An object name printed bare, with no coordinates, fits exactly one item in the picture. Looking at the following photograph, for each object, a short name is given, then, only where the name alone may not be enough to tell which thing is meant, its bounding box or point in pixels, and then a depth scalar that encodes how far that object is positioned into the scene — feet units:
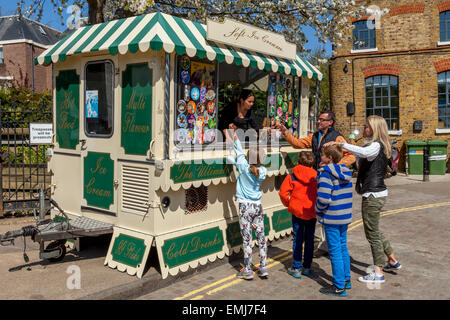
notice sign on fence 26.45
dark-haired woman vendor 22.59
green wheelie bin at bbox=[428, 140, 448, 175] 55.47
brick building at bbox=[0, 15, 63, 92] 114.21
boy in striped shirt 16.26
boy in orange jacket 18.04
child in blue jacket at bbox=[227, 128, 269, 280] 18.01
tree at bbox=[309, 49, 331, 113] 94.38
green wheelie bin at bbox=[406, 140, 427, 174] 55.83
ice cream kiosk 17.38
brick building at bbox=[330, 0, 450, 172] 58.18
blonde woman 17.67
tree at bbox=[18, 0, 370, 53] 36.96
